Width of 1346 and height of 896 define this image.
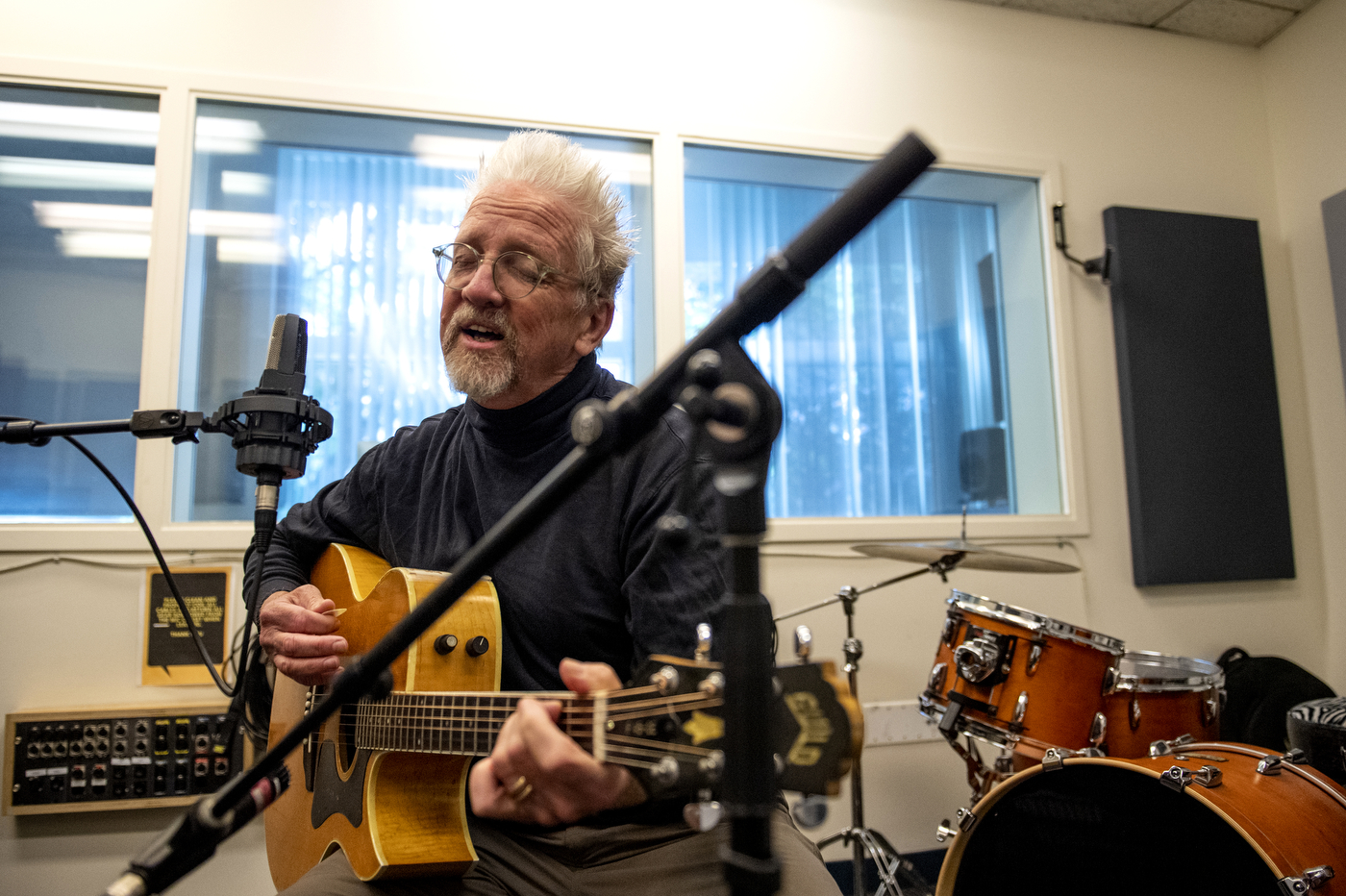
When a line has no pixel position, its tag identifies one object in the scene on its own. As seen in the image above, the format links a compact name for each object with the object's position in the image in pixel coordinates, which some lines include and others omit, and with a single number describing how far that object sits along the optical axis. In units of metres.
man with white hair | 1.10
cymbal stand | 2.13
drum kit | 1.47
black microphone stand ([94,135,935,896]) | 0.62
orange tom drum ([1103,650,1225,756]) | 1.94
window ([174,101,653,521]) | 2.35
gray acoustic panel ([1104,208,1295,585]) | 2.91
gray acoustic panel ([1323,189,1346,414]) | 3.00
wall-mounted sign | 2.15
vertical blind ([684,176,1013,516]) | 2.78
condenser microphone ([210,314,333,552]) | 1.21
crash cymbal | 2.06
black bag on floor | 2.65
